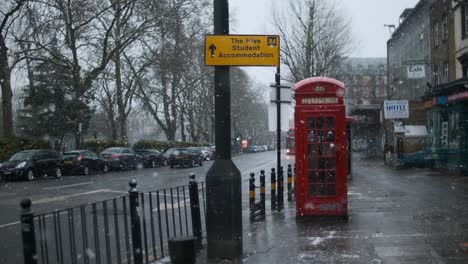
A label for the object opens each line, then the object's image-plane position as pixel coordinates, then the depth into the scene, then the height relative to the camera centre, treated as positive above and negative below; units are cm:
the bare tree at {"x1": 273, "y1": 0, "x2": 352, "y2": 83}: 4144 +547
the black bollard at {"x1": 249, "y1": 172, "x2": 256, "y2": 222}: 1155 -169
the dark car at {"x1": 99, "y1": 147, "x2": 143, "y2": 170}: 3666 -251
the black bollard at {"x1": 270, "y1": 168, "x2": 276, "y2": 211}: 1312 -180
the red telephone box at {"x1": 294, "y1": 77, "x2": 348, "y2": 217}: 1120 -73
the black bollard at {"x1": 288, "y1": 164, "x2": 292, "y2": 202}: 1575 -206
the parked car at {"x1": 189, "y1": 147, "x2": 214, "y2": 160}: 5720 -381
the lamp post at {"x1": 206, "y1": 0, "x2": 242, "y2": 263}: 783 -101
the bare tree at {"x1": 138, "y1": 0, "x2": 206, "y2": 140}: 4081 +603
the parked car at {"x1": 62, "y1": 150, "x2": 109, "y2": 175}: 3200 -239
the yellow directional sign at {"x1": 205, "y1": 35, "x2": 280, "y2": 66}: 799 +99
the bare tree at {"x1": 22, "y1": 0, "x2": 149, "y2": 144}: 3419 +637
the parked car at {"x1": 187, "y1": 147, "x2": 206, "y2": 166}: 4259 -287
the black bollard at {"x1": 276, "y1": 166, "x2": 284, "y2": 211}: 1349 -196
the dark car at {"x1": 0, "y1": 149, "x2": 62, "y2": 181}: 2672 -207
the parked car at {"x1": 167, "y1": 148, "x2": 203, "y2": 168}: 4072 -295
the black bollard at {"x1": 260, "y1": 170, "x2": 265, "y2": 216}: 1223 -176
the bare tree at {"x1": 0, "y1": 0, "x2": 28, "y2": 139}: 3253 +408
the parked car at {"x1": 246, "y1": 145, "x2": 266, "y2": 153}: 9722 -595
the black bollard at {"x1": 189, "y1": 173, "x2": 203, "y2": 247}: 902 -149
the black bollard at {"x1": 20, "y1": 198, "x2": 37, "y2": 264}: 544 -111
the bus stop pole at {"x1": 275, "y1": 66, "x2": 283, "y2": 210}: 1416 -1
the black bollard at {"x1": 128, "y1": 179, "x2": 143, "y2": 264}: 724 -131
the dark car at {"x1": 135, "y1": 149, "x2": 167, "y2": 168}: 4334 -303
